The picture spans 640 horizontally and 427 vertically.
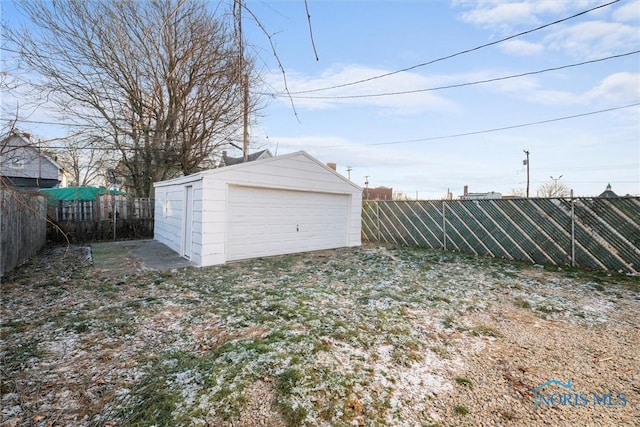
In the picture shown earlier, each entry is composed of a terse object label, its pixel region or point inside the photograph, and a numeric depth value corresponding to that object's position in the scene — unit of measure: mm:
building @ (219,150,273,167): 12711
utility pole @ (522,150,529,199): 21573
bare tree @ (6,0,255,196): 8586
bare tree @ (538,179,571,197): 22234
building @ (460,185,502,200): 21608
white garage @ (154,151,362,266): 6066
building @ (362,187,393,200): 23950
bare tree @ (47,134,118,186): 9516
